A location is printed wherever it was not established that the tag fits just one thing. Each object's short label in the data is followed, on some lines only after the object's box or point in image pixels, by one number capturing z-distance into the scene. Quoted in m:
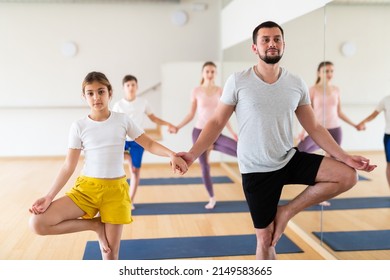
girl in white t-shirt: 2.32
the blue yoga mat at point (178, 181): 5.63
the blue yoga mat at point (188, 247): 3.24
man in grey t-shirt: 2.28
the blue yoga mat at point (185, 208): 4.40
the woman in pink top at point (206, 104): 4.52
